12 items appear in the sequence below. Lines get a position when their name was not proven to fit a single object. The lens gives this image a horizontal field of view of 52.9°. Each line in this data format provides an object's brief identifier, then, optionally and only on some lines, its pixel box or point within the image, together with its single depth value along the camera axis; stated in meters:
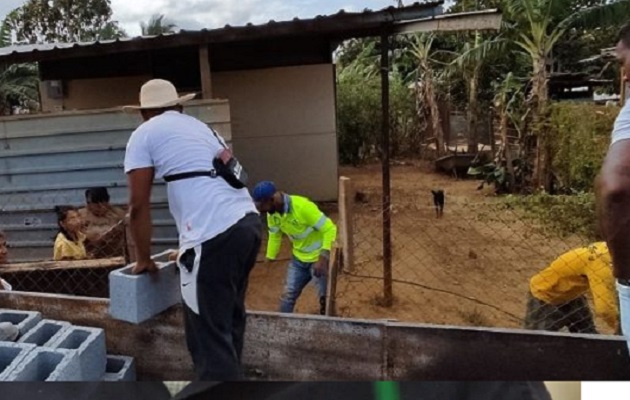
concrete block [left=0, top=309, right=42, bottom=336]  1.58
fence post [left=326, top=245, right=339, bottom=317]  2.48
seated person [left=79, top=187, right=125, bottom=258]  2.18
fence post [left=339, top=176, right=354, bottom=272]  2.64
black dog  4.60
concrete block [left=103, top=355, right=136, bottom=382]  1.54
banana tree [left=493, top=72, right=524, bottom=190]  6.06
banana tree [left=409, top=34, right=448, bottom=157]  7.86
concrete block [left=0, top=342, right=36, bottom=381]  1.40
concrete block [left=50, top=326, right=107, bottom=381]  1.44
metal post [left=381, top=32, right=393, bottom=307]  2.70
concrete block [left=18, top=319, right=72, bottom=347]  1.49
